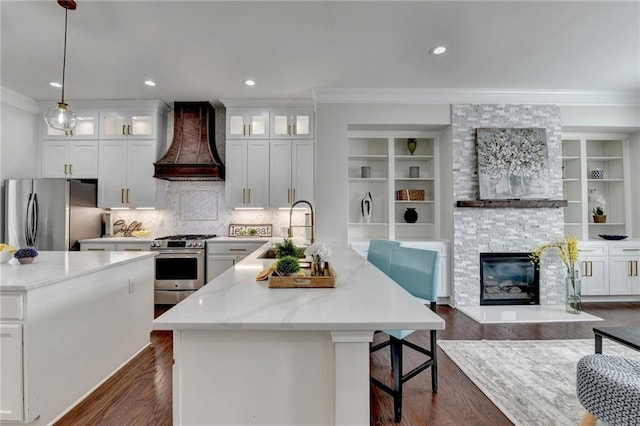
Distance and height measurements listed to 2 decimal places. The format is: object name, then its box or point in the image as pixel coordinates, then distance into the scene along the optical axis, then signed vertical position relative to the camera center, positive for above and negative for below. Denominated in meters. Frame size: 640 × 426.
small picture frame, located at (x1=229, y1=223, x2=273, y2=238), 4.66 -0.21
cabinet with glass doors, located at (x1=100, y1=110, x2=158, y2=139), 4.32 +1.36
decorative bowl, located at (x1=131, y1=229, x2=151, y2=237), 4.45 -0.26
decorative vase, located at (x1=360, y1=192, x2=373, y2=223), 4.50 +0.11
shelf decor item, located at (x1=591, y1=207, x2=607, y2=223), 4.47 +0.02
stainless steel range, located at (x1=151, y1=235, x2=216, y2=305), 3.97 -0.77
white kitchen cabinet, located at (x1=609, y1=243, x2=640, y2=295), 4.16 -0.75
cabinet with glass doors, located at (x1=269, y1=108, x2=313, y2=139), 4.38 +1.41
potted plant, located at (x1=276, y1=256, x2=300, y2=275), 1.48 -0.26
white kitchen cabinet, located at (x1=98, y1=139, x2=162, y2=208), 4.32 +0.71
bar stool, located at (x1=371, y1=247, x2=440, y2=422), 1.74 -0.48
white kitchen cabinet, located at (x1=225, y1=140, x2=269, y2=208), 4.39 +0.65
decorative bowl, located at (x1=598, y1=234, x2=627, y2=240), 4.23 -0.30
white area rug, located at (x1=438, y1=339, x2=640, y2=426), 1.84 -1.23
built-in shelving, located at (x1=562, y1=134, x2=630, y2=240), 4.52 +0.56
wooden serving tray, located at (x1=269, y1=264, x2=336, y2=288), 1.43 -0.32
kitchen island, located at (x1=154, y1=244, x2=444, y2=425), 1.02 -0.55
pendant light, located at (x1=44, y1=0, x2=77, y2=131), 2.34 +0.81
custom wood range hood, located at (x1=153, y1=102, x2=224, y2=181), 4.22 +0.99
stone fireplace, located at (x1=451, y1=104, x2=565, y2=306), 3.99 -0.11
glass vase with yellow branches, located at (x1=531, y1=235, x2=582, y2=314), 3.69 -0.69
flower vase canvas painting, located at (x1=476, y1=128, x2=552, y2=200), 3.94 +0.72
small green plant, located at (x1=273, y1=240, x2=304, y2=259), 1.97 -0.23
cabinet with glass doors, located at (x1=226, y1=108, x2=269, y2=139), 4.38 +1.40
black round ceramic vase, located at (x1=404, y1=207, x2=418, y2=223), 4.48 +0.00
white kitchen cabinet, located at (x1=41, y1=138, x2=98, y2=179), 4.32 +0.86
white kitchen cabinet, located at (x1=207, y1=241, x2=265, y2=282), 4.06 -0.55
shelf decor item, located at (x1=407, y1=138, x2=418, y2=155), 4.49 +1.10
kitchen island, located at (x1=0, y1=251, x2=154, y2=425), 1.57 -0.72
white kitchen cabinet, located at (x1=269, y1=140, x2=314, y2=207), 4.38 +0.68
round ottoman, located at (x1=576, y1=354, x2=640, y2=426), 1.26 -0.80
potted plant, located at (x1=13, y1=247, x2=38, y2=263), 2.04 -0.27
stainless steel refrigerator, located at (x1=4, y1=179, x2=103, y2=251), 3.75 +0.04
